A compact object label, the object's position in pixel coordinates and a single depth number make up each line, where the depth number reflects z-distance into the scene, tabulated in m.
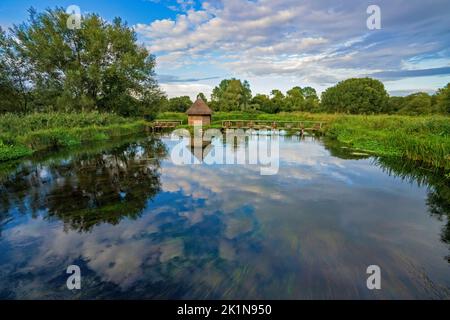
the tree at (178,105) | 49.93
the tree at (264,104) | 49.62
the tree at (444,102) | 34.25
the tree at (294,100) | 51.83
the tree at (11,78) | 22.30
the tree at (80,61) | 23.36
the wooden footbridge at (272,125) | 27.41
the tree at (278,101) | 50.44
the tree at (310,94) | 62.99
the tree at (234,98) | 49.78
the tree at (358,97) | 56.19
